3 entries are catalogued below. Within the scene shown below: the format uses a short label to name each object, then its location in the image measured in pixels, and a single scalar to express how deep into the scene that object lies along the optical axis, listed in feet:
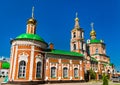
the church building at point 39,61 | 88.99
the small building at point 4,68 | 198.51
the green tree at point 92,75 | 129.30
